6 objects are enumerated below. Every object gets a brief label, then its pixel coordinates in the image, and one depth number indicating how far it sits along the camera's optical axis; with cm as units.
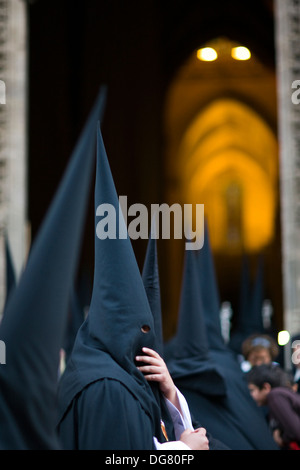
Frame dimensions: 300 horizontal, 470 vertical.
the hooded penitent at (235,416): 341
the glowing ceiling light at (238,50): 1410
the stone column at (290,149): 879
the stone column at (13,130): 855
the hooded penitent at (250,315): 912
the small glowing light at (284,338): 581
